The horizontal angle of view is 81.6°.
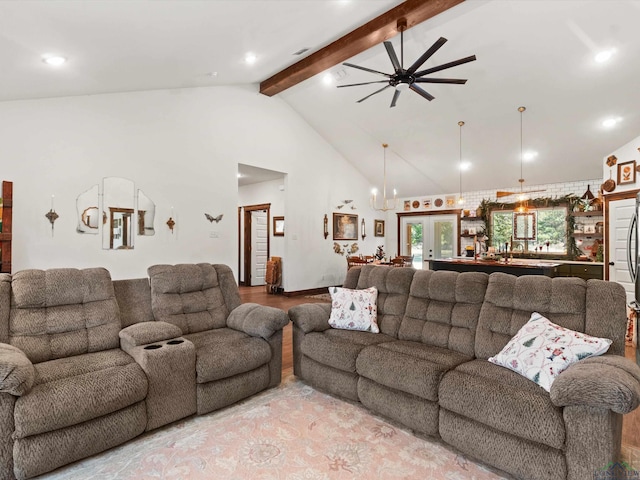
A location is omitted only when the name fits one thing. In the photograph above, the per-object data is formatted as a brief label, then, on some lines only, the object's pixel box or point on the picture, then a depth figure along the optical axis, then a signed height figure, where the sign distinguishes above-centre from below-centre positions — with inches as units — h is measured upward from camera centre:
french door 357.1 +6.1
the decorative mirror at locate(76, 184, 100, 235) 187.0 +15.9
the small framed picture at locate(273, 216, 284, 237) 327.0 +14.7
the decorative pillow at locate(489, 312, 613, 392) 77.5 -23.3
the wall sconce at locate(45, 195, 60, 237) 176.8 +12.9
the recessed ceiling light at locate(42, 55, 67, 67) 126.0 +63.9
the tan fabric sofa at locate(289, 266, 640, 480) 66.4 -29.6
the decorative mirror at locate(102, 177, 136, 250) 195.6 +16.0
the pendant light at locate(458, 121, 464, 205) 249.9 +64.1
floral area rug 77.1 -47.7
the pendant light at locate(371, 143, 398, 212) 303.1 +61.4
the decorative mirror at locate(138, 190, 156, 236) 207.2 +16.0
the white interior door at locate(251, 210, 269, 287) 357.7 -1.3
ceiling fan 140.8 +68.2
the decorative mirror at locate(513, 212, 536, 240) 312.5 +14.8
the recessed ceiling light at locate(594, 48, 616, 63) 171.3 +88.3
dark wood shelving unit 153.3 +5.5
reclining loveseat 73.4 -29.6
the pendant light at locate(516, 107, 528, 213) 221.9 +26.1
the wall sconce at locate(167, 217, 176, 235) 217.5 +11.4
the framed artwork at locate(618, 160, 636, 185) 219.5 +43.0
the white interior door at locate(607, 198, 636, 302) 219.8 +2.1
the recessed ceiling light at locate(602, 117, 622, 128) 213.3 +71.1
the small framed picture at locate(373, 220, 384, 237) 387.2 +15.7
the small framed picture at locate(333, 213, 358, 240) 335.0 +15.3
